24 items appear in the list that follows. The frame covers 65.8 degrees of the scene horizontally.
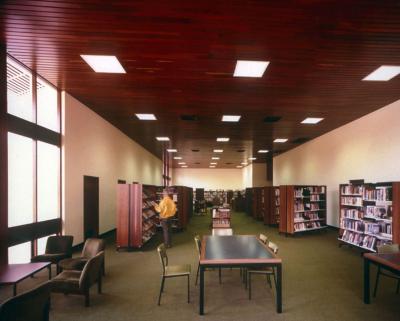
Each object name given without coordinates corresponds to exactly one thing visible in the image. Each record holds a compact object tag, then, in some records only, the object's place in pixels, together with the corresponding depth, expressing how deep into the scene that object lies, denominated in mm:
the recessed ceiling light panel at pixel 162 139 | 13067
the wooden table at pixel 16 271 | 3234
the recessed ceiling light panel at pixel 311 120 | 9484
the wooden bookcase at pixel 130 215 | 8227
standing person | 8820
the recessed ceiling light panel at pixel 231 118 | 9167
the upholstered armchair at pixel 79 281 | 4098
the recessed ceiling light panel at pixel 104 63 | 5246
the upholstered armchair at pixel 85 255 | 4861
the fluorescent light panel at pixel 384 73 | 5617
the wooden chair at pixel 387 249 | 4754
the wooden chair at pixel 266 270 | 4662
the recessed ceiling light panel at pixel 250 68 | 5414
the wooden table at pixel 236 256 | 3949
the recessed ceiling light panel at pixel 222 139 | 12680
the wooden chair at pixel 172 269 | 4460
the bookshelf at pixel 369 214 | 6719
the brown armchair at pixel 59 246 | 5621
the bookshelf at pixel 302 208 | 10656
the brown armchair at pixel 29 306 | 2432
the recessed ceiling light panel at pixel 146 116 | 9214
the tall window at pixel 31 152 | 5613
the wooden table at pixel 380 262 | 3854
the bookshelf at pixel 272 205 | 13250
